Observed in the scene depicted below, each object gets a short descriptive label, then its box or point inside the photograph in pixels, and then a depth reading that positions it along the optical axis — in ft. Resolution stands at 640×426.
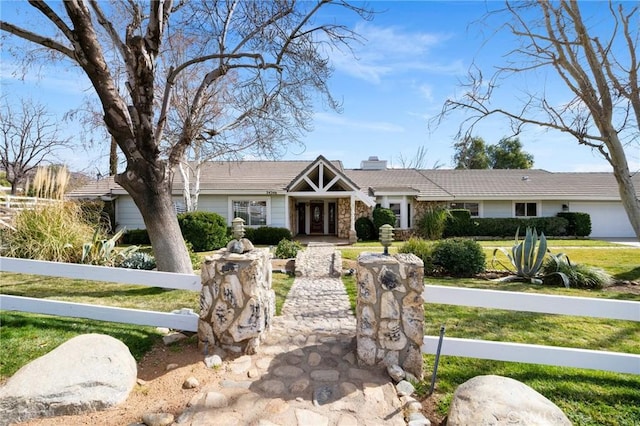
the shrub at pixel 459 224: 64.69
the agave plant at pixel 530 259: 28.27
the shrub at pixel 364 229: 62.18
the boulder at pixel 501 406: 8.34
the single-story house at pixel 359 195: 59.57
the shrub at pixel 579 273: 26.48
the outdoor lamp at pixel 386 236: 12.94
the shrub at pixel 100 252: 25.70
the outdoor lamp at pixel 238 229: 14.05
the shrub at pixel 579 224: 66.08
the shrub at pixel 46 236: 24.95
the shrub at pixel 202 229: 46.34
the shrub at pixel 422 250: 31.07
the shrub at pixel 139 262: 26.63
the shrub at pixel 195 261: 29.23
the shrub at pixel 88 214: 31.42
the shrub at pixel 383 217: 61.26
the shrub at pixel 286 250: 38.09
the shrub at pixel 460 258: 29.78
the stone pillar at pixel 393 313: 11.57
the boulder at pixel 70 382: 9.27
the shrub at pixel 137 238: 55.01
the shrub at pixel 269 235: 55.67
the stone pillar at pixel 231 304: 12.55
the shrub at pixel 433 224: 61.93
